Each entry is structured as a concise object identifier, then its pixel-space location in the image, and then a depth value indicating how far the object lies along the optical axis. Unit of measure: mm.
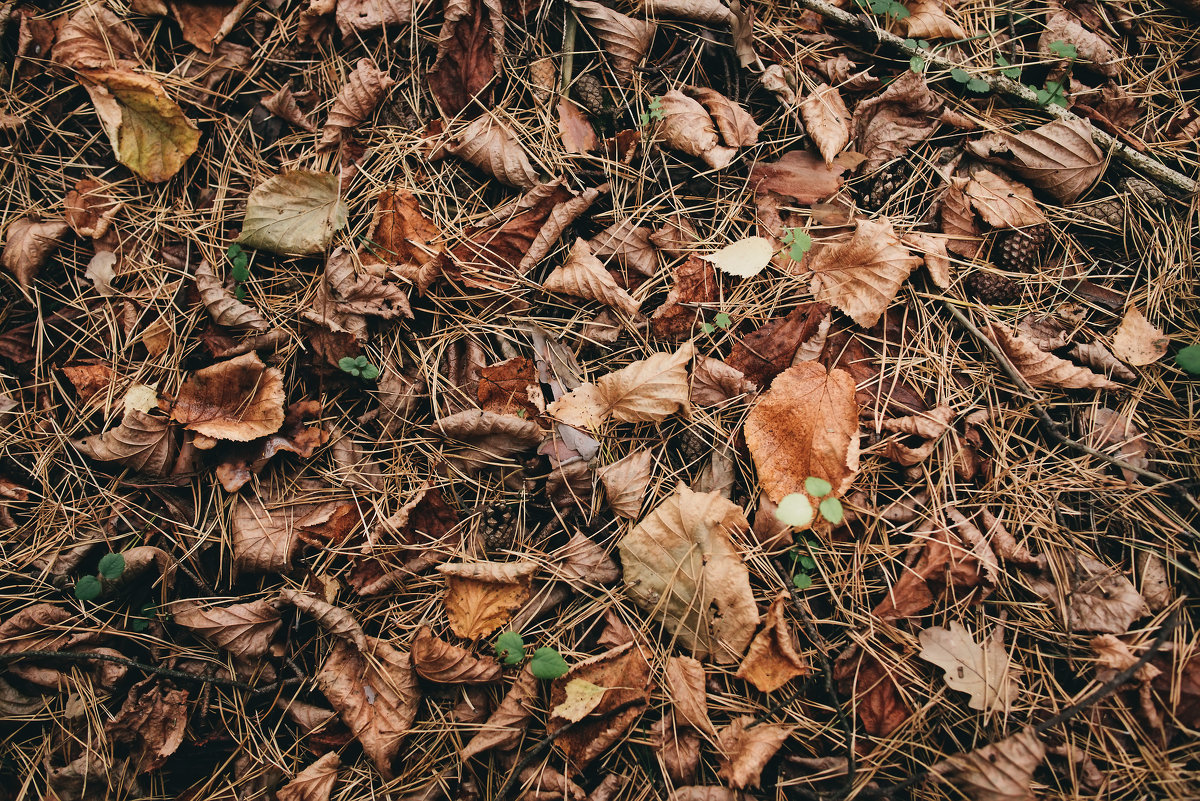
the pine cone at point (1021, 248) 593
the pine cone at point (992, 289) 590
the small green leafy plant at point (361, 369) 584
